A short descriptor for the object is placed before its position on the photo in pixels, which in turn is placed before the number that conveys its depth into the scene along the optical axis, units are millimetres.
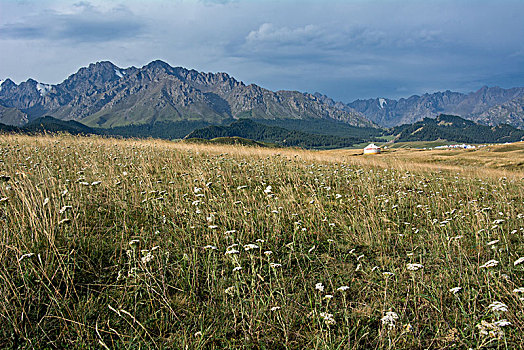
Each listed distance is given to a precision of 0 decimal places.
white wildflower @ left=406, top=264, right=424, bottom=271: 4273
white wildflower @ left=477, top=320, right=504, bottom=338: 3041
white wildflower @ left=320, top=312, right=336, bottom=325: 3396
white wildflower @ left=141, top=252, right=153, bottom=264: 4145
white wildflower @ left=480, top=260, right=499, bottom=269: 3820
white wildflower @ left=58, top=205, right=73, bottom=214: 4825
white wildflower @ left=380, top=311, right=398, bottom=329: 3387
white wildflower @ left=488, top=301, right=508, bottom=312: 3176
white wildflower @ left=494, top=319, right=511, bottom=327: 3033
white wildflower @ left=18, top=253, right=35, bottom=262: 3837
